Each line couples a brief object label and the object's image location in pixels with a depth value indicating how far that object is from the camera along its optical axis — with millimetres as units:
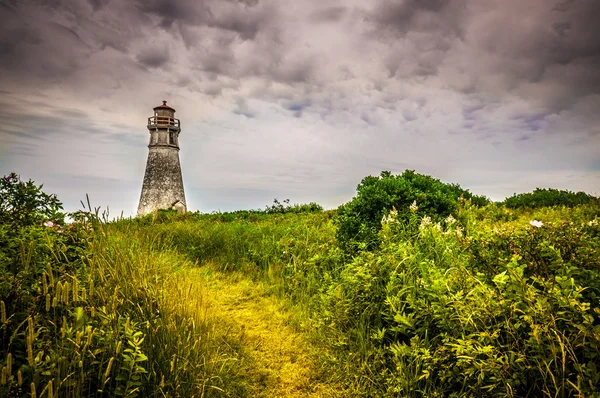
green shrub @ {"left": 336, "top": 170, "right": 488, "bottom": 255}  6160
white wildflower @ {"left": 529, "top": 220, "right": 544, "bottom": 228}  3383
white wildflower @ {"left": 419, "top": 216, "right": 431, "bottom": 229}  5070
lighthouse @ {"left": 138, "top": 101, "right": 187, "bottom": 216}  27000
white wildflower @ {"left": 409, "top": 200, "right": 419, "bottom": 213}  5559
